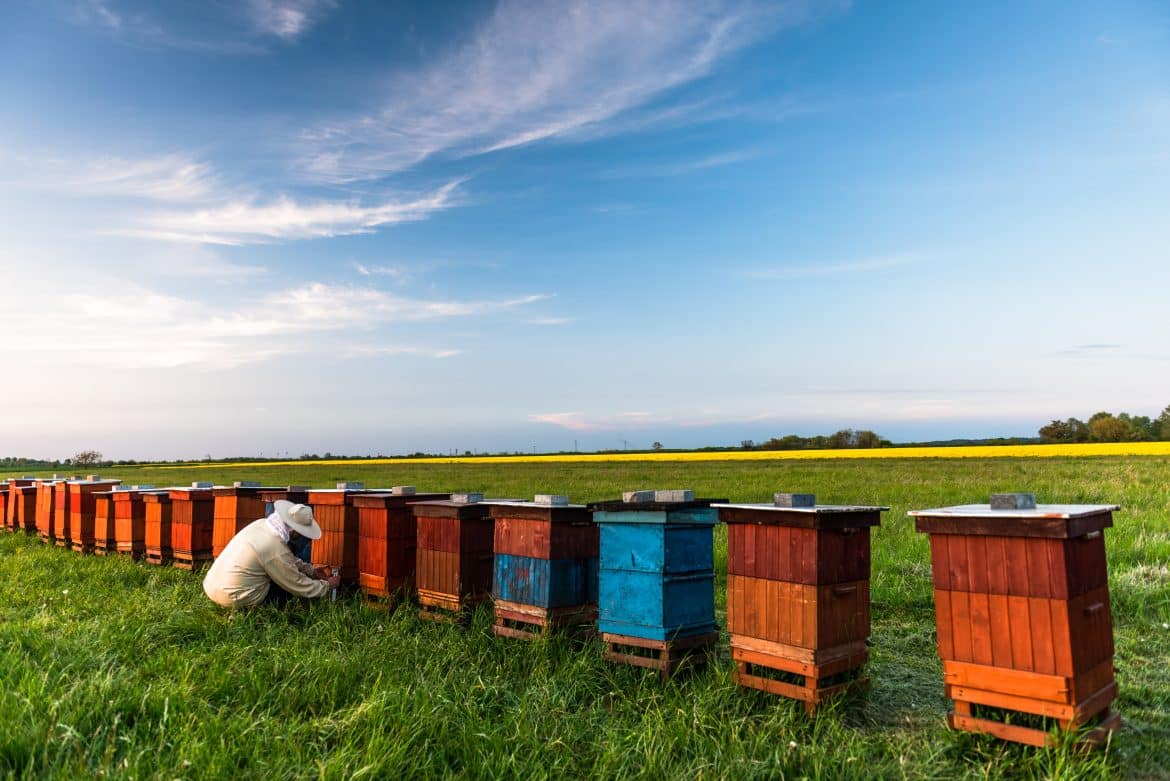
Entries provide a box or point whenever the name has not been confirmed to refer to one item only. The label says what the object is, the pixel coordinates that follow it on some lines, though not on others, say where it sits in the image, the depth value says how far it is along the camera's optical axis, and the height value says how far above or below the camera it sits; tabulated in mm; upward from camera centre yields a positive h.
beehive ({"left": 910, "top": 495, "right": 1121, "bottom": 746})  4750 -1098
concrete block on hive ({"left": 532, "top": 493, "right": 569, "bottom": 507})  7289 -530
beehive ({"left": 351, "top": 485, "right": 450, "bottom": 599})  8906 -1125
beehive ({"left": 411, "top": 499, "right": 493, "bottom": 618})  8102 -1166
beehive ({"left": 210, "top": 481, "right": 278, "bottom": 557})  11039 -917
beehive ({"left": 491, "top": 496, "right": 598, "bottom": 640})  7250 -1150
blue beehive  6391 -1044
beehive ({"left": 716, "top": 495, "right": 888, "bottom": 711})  5691 -1136
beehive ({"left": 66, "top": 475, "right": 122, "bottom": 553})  14375 -1204
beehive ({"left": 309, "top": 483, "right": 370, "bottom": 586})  9555 -1069
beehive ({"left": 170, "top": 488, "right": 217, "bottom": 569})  11797 -1211
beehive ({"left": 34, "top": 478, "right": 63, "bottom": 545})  15930 -1338
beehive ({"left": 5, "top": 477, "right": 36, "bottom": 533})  17938 -1393
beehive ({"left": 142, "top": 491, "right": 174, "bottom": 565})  12430 -1318
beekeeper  8461 -1285
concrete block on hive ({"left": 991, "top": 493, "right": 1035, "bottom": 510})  5125 -397
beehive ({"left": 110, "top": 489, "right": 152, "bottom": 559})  13070 -1269
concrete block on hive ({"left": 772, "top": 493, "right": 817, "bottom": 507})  5902 -438
